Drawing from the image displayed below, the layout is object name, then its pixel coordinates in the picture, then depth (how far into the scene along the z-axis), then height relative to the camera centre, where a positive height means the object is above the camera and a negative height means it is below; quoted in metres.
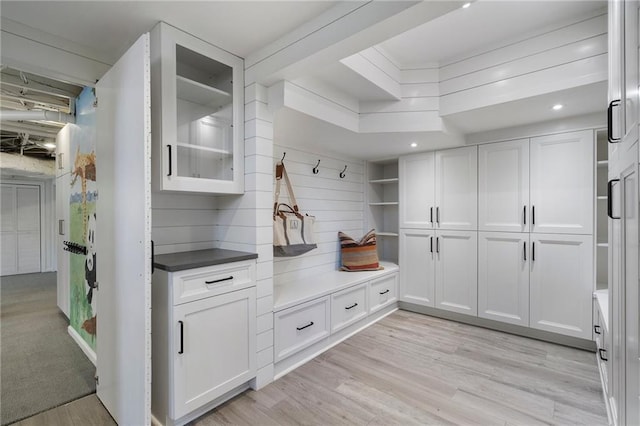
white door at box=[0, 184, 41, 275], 6.20 -0.34
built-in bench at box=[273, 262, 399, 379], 2.32 -0.92
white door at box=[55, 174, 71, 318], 3.13 -0.26
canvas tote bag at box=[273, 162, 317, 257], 2.68 -0.15
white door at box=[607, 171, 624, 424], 1.13 -0.38
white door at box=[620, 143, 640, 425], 0.87 -0.26
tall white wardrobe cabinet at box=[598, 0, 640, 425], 0.88 +0.00
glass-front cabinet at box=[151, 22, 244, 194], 1.76 +0.65
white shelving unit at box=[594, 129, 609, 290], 2.75 -0.05
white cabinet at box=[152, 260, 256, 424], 1.66 -0.76
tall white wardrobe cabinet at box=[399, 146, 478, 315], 3.26 -0.21
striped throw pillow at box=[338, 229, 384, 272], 3.50 -0.51
